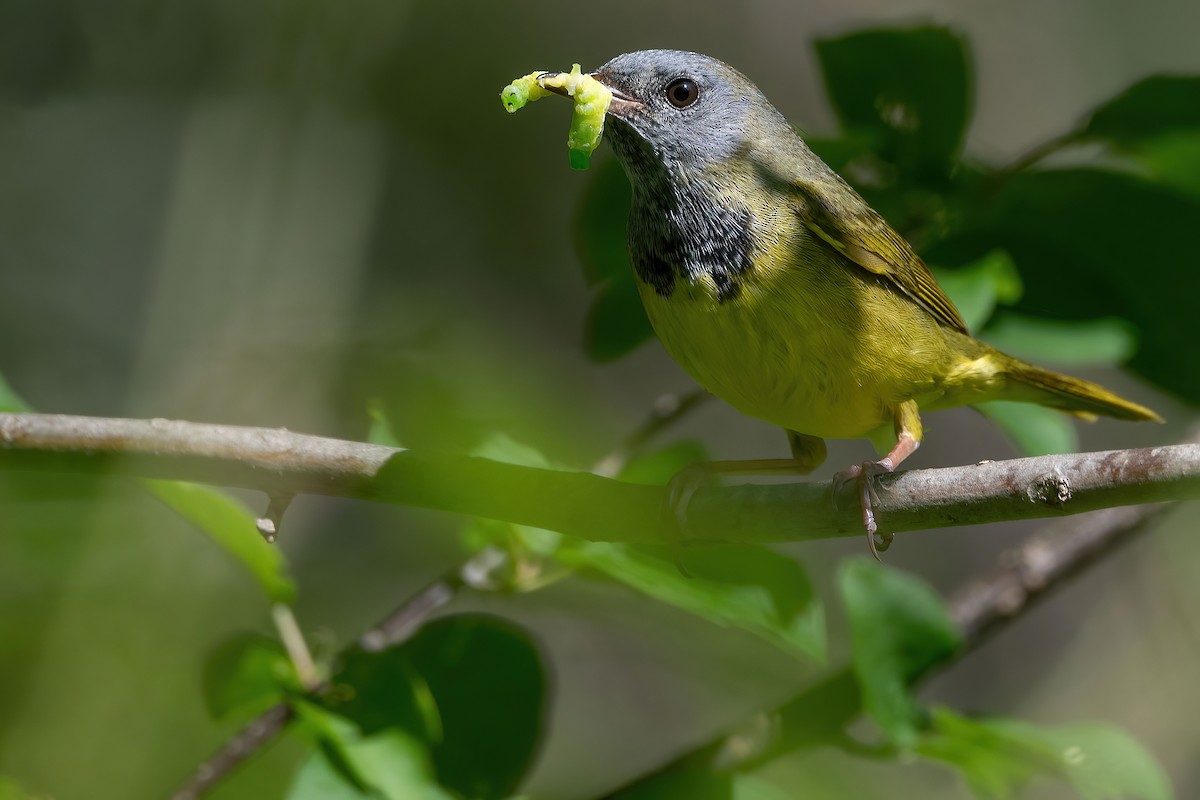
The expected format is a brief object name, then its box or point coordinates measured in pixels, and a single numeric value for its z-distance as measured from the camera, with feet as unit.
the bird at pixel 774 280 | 21.66
